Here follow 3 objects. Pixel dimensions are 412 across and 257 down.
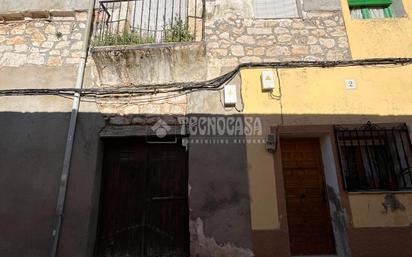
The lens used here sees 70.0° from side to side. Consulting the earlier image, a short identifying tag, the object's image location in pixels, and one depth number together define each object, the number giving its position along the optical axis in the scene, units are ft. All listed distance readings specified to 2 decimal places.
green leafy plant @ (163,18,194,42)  17.01
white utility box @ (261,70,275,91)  15.46
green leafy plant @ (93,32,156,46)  17.15
